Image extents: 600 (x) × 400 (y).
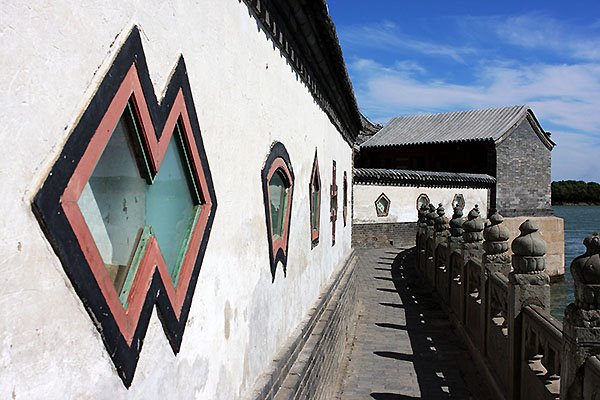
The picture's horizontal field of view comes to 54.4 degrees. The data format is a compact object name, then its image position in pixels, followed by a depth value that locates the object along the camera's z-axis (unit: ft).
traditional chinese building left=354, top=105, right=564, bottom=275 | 75.51
